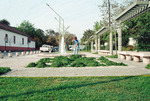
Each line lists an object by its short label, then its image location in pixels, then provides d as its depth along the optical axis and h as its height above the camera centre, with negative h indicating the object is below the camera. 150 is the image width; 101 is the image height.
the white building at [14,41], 31.33 +2.57
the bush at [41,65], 8.21 -0.82
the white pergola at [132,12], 9.03 +2.70
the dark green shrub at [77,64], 8.45 -0.81
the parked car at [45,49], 35.54 +0.27
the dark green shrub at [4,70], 6.47 -0.87
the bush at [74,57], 12.16 -0.60
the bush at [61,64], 8.47 -0.81
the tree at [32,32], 60.99 +7.72
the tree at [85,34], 78.55 +8.39
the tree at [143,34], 16.20 +1.78
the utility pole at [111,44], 17.68 +0.66
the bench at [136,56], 9.72 -0.51
